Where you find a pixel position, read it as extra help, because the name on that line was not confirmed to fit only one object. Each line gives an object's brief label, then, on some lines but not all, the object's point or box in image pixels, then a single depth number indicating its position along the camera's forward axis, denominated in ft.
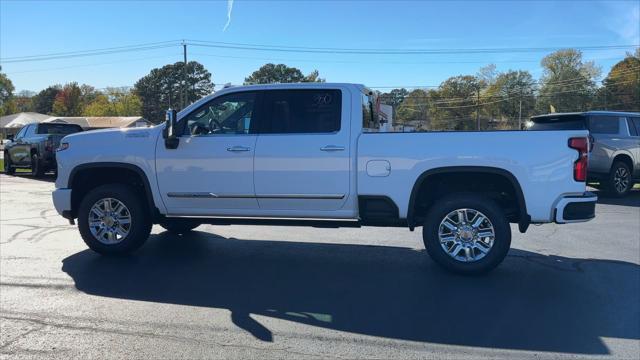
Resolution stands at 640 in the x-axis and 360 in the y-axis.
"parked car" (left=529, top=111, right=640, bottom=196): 40.91
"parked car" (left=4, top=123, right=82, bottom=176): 57.06
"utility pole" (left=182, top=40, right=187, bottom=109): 154.51
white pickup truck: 17.47
